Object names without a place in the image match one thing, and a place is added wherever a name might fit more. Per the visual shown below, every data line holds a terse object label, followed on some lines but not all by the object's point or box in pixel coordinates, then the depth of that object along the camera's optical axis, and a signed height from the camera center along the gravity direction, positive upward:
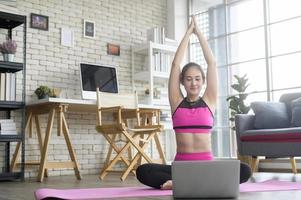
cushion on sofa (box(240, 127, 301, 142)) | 3.74 -0.15
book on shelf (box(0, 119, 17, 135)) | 4.10 -0.04
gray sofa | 3.79 -0.11
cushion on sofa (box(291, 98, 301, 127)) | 4.16 +0.05
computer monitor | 4.98 +0.52
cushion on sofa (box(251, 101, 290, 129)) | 4.35 +0.04
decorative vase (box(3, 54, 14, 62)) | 4.21 +0.66
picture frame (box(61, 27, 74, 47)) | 5.14 +1.05
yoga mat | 2.20 -0.41
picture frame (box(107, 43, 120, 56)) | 5.58 +0.96
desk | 4.08 +0.07
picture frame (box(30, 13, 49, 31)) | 4.89 +1.18
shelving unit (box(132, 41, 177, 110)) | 5.54 +0.71
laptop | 1.82 -0.26
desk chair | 4.04 -0.06
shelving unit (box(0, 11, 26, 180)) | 4.06 +0.18
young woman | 2.00 +0.08
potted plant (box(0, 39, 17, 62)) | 4.23 +0.74
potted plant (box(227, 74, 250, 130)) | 5.10 +0.26
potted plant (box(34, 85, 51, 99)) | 4.60 +0.33
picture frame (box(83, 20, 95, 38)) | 5.37 +1.19
